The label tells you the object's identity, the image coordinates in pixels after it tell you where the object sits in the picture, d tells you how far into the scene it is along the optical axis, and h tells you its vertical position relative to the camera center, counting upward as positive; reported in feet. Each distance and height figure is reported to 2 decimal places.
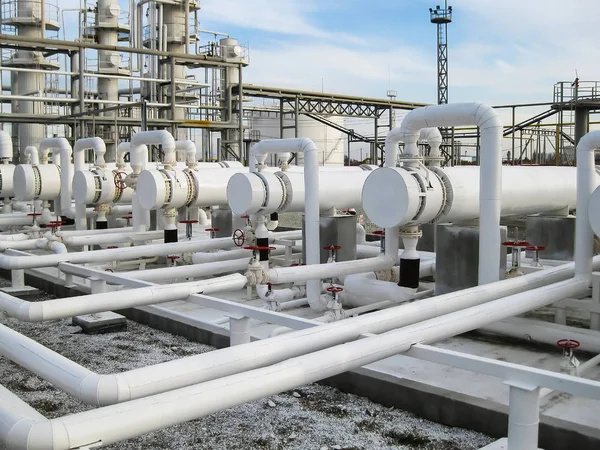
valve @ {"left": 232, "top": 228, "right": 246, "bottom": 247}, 24.02 -1.85
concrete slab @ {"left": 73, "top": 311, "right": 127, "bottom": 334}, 19.84 -4.16
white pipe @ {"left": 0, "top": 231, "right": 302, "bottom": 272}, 20.07 -2.25
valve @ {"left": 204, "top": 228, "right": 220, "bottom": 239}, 29.99 -2.21
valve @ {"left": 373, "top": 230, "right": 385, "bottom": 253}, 21.89 -1.73
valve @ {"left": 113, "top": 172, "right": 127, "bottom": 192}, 32.04 +0.34
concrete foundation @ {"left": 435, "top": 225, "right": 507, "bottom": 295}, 19.13 -2.13
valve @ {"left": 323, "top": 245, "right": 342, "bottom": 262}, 21.93 -2.15
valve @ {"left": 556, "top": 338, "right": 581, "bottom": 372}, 13.41 -3.64
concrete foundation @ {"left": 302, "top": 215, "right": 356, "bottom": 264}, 23.12 -1.70
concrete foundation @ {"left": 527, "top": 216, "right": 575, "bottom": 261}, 22.79 -1.74
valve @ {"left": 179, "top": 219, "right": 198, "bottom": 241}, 28.90 -1.90
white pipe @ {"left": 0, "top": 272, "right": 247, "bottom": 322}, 13.38 -2.48
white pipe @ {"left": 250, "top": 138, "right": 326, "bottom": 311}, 20.35 -1.04
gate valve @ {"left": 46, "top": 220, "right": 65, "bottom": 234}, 26.04 -1.53
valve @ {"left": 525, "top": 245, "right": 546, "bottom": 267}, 20.90 -2.38
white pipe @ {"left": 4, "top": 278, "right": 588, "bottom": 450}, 7.39 -2.71
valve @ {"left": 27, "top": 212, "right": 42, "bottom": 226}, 32.70 -1.45
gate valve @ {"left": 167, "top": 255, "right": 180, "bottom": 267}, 28.22 -3.11
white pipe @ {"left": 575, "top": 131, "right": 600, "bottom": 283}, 16.48 -0.30
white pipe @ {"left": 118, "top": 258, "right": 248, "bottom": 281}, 19.38 -2.63
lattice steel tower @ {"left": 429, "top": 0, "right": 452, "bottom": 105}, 91.50 +20.10
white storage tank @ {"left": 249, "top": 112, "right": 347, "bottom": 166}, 91.91 +7.97
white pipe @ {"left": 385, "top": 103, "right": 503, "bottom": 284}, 17.30 -0.01
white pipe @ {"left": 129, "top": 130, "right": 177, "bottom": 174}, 27.68 +1.88
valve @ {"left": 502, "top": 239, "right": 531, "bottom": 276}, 18.17 -1.92
